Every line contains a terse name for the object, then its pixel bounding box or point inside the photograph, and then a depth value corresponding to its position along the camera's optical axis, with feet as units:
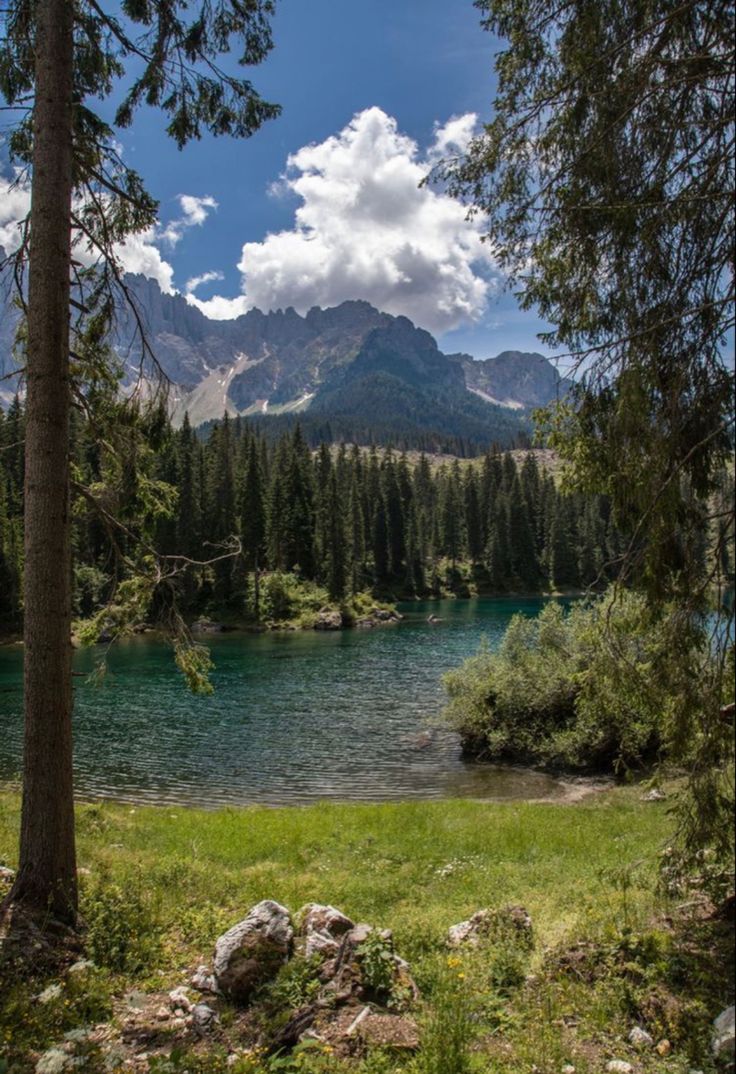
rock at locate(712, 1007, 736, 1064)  13.85
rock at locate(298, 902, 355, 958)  21.10
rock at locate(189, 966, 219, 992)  20.19
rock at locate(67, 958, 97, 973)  20.71
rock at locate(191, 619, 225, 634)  224.94
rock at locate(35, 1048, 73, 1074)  15.52
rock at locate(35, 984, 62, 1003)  18.65
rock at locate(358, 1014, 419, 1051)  16.39
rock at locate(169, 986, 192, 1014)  19.52
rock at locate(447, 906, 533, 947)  23.27
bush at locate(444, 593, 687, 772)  67.97
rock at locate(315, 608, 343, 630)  228.63
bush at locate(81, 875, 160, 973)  22.31
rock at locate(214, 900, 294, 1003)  19.83
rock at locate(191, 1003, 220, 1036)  18.13
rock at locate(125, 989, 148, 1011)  19.71
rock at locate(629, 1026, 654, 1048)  16.02
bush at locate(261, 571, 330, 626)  237.45
